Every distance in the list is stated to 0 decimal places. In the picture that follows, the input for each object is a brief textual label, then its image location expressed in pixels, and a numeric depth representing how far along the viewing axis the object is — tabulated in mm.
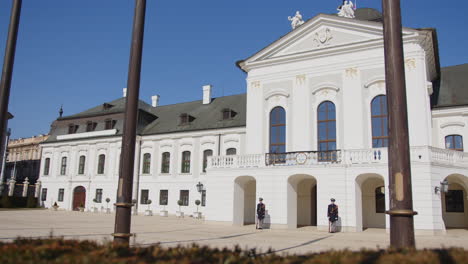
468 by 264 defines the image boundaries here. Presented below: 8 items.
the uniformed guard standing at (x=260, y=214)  21219
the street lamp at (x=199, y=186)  31884
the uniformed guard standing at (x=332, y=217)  19625
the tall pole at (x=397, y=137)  5508
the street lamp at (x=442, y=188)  18750
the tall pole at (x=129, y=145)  6770
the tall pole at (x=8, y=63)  8344
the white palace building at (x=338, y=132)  20109
